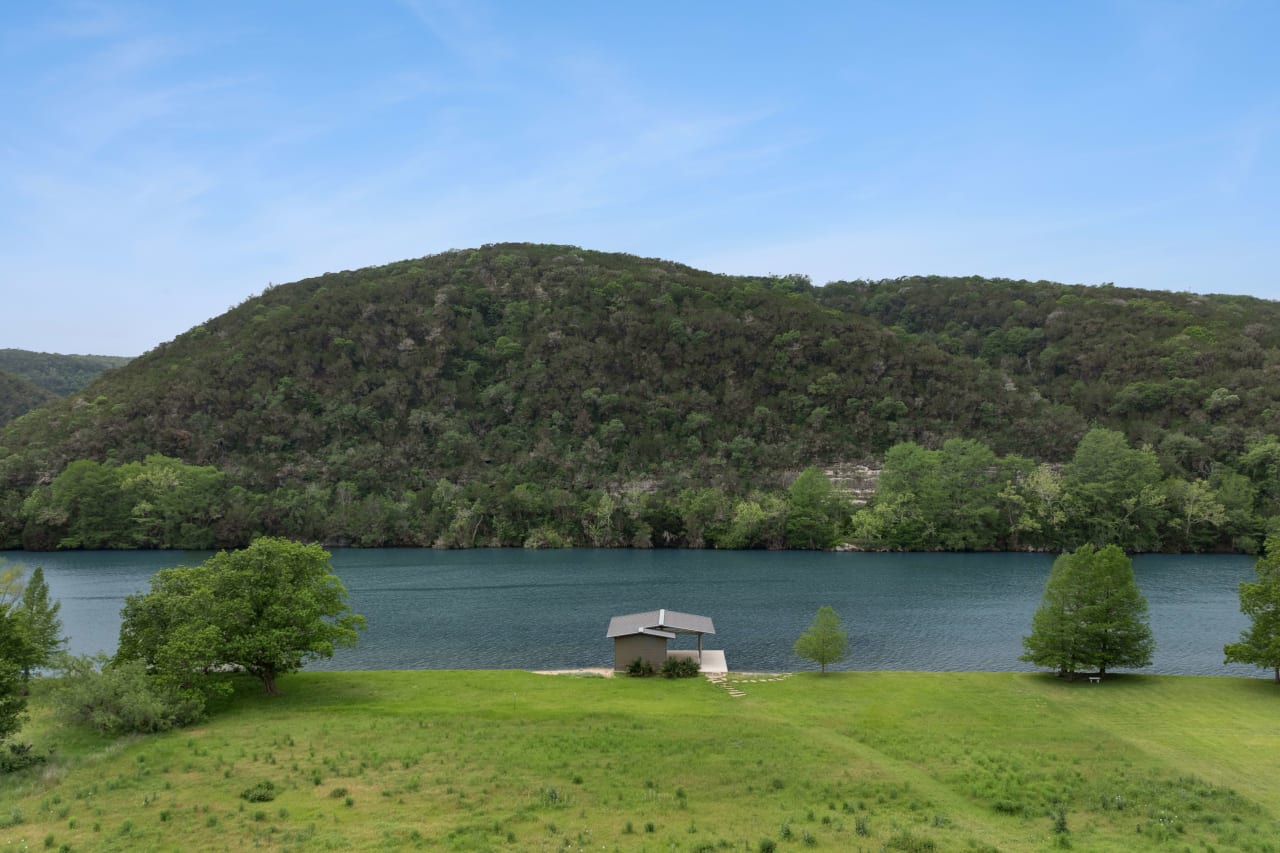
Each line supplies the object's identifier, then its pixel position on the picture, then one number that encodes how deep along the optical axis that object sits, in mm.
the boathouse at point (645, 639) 48000
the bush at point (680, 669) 47219
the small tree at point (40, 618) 42159
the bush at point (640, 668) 47344
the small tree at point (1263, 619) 43719
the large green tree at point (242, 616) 38812
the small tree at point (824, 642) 47000
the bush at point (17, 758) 30188
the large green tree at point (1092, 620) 45094
